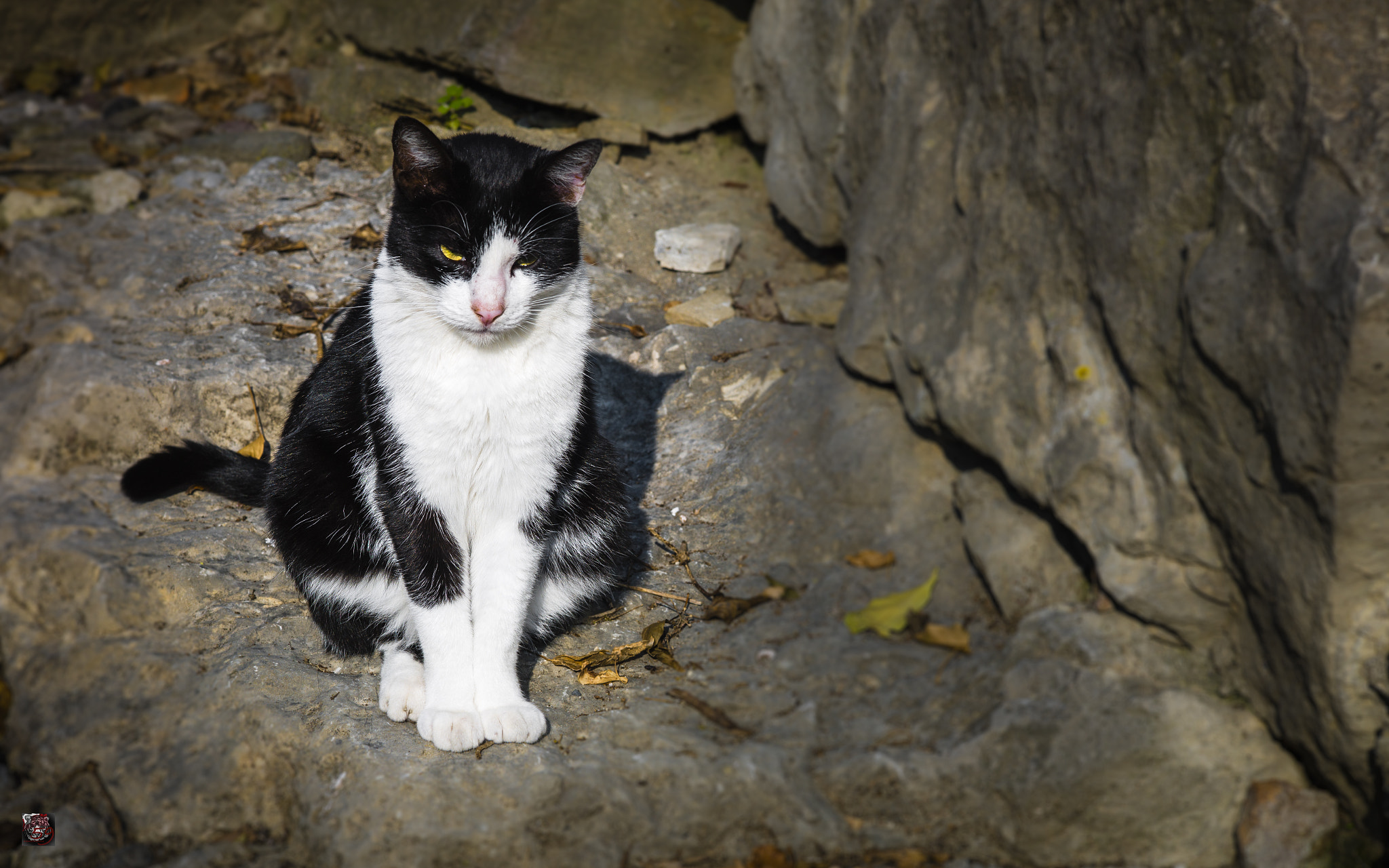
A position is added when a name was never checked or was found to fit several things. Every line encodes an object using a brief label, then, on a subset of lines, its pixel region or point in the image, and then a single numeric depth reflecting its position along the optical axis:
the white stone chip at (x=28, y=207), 5.05
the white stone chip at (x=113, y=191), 5.14
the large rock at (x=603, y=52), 5.41
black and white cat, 2.54
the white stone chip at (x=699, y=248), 4.94
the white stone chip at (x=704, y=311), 4.64
